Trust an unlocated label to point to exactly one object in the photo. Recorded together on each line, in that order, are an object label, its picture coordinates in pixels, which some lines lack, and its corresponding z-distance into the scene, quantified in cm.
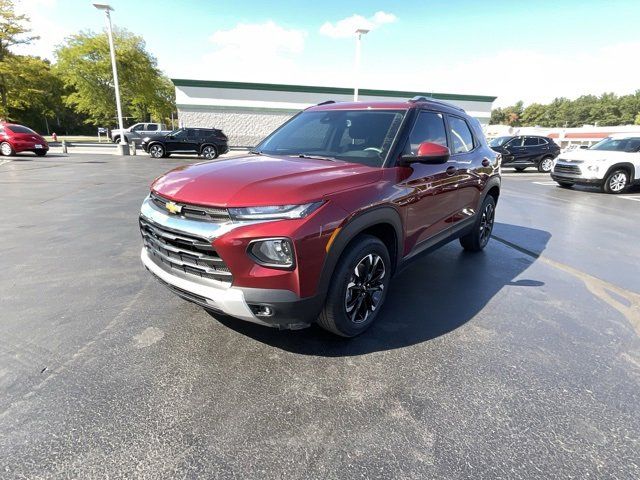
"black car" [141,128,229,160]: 2019
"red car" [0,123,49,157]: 1828
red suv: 228
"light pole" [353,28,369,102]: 1989
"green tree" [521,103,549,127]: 12000
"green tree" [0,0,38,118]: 3150
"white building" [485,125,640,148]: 4352
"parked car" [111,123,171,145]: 2822
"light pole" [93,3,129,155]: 1845
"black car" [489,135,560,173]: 1777
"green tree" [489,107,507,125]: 13562
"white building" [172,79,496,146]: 3066
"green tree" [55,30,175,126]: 3806
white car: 1129
